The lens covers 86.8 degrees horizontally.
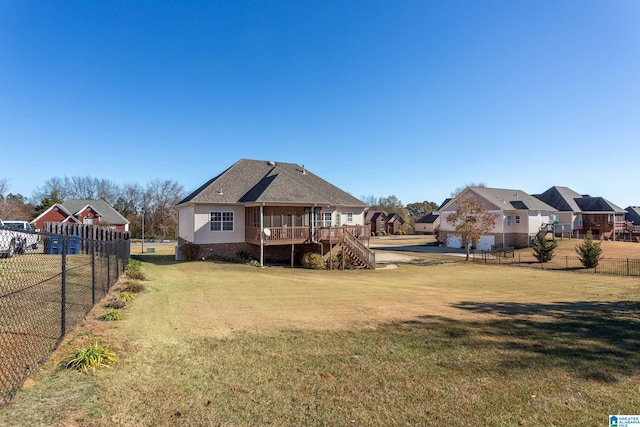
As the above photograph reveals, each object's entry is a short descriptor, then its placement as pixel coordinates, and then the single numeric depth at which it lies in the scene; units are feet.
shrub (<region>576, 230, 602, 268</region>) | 81.00
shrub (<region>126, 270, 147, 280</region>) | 40.56
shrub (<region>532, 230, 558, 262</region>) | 92.02
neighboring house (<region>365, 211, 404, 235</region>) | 239.50
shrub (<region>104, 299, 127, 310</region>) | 25.63
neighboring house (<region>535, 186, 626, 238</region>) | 156.76
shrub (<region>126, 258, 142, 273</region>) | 46.69
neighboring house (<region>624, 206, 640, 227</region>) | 196.71
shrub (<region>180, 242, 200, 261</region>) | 72.59
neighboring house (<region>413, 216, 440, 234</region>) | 241.35
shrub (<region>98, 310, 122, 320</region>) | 22.60
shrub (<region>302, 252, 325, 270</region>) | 71.56
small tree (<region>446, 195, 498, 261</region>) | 100.37
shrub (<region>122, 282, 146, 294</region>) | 32.58
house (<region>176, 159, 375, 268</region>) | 73.26
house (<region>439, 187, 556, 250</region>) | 131.23
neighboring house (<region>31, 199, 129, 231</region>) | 131.23
